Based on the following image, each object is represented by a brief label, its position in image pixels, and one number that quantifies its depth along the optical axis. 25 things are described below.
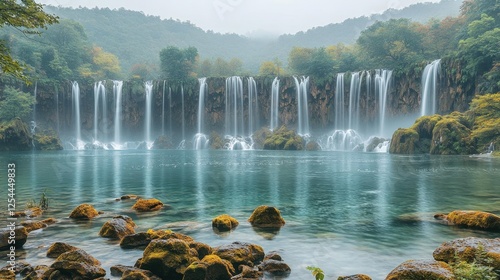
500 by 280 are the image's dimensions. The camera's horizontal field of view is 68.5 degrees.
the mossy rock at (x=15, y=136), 62.88
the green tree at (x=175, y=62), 97.12
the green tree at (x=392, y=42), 81.75
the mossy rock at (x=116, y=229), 11.15
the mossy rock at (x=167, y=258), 7.80
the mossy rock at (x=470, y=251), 6.93
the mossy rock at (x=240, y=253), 8.35
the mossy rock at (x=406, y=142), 53.34
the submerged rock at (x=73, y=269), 7.27
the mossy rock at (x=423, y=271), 6.52
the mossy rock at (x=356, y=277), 7.04
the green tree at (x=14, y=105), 67.38
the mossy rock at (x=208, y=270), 7.41
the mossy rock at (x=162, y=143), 88.12
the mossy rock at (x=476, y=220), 11.58
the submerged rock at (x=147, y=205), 15.67
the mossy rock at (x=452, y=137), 47.78
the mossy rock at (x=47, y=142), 70.62
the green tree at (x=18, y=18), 13.27
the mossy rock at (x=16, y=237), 9.88
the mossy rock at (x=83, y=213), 13.79
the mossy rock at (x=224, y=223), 12.30
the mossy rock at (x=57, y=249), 9.17
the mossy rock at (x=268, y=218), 12.91
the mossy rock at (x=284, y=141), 74.00
